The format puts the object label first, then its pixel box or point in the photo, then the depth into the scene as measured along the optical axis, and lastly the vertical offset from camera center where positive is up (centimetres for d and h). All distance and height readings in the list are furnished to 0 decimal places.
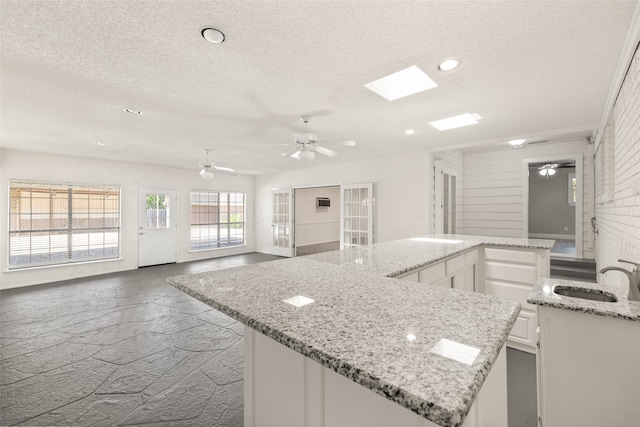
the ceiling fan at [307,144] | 327 +83
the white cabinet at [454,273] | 211 -50
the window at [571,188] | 704 +70
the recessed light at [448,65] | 214 +117
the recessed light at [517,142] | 449 +124
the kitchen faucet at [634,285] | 152 -39
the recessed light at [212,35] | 176 +114
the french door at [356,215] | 610 -4
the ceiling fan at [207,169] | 500 +83
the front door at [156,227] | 665 -35
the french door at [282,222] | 793 -25
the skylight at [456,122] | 343 +119
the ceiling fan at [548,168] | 739 +123
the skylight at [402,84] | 234 +117
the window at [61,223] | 523 -22
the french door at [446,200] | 554 +29
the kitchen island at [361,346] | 61 -35
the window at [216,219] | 773 -19
